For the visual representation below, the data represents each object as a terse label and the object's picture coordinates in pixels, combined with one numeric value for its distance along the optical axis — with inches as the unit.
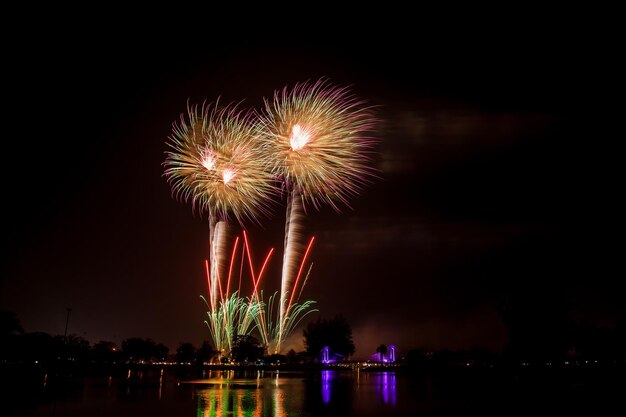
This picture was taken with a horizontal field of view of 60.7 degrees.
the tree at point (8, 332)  2074.6
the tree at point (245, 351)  3051.2
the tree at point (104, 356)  3179.6
